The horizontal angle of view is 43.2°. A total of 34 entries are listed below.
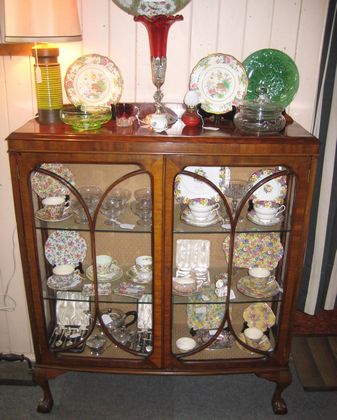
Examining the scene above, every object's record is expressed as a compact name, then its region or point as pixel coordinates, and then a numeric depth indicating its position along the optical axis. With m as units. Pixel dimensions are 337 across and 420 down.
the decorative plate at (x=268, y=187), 1.72
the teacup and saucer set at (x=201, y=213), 1.73
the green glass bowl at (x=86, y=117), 1.59
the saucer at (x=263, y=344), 1.93
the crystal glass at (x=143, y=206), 1.63
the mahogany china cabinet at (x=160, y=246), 1.53
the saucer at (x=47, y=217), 1.71
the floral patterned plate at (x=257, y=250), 1.81
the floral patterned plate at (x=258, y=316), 1.98
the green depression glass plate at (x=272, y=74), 1.73
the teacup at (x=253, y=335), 1.94
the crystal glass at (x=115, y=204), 1.67
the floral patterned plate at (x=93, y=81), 1.71
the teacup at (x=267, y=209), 1.73
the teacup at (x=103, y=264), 1.79
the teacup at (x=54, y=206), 1.74
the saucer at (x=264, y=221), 1.74
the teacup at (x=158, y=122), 1.58
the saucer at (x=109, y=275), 1.83
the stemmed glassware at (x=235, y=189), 1.70
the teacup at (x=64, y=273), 1.85
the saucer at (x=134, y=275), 1.85
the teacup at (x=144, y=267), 1.83
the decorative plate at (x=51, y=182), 1.64
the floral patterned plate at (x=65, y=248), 1.84
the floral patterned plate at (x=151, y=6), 1.50
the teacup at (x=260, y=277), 1.85
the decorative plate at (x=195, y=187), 1.69
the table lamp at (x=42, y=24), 1.45
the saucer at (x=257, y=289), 1.83
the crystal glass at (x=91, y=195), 1.66
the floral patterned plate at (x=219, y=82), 1.68
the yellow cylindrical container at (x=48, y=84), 1.61
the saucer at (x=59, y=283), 1.83
